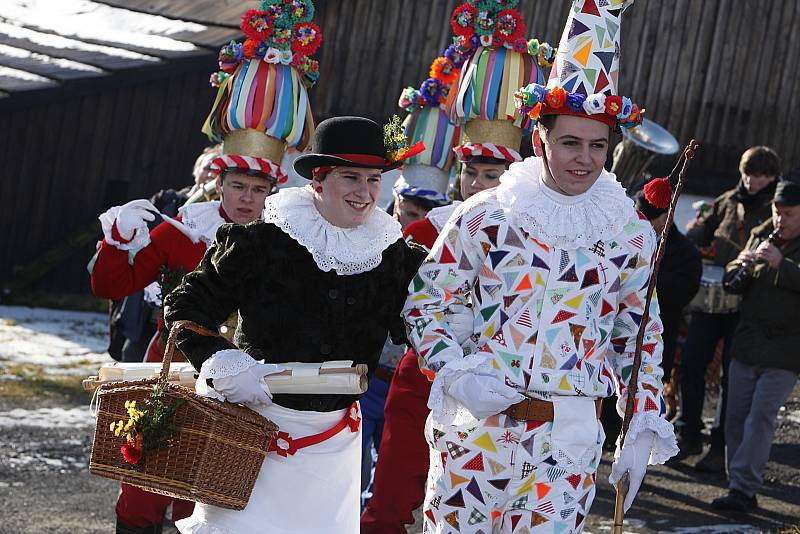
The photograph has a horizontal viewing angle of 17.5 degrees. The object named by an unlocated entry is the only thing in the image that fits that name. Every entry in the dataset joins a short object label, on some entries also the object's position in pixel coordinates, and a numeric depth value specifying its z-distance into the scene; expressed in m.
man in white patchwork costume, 7.98
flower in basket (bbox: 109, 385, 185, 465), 7.89
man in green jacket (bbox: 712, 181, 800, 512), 14.57
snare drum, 16.65
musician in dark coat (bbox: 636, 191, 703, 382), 16.09
